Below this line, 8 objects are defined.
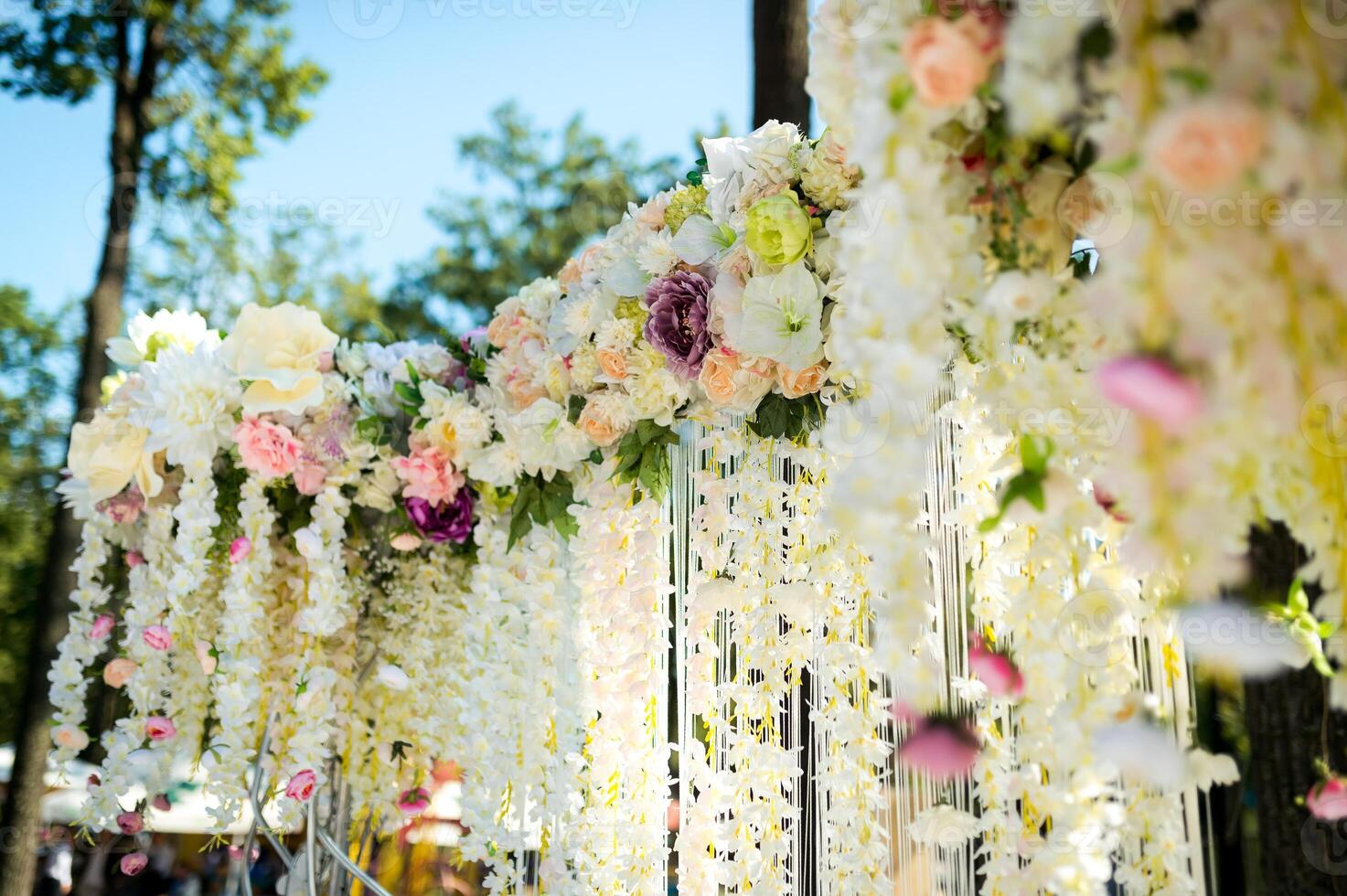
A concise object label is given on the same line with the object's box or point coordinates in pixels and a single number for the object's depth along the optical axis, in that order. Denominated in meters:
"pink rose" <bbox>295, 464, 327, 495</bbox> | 2.11
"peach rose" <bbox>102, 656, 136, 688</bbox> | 2.26
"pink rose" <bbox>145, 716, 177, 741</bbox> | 2.18
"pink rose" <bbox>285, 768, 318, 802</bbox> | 1.99
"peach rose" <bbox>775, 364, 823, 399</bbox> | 1.49
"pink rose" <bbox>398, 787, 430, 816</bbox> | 2.45
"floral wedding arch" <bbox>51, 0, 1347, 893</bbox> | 0.65
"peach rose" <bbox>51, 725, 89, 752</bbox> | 2.24
